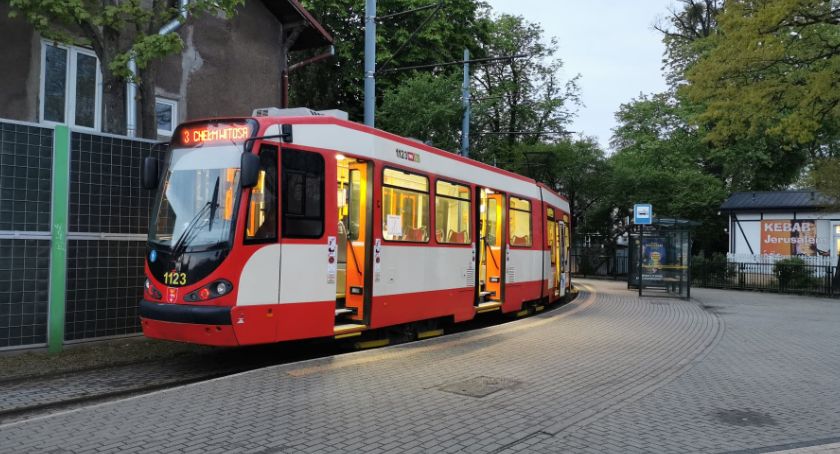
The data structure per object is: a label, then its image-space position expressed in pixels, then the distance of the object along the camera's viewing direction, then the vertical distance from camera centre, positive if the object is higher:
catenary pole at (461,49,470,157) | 19.69 +3.81
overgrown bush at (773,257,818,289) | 24.31 -0.81
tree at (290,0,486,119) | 27.62 +8.79
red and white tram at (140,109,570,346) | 7.46 +0.19
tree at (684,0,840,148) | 18.97 +5.78
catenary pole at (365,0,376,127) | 13.38 +4.10
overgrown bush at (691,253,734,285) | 26.64 -0.75
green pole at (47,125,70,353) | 8.77 +0.09
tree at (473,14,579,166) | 38.38 +10.10
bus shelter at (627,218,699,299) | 20.31 -0.13
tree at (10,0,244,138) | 9.34 +3.24
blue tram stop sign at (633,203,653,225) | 21.91 +1.31
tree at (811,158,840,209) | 22.61 +2.71
